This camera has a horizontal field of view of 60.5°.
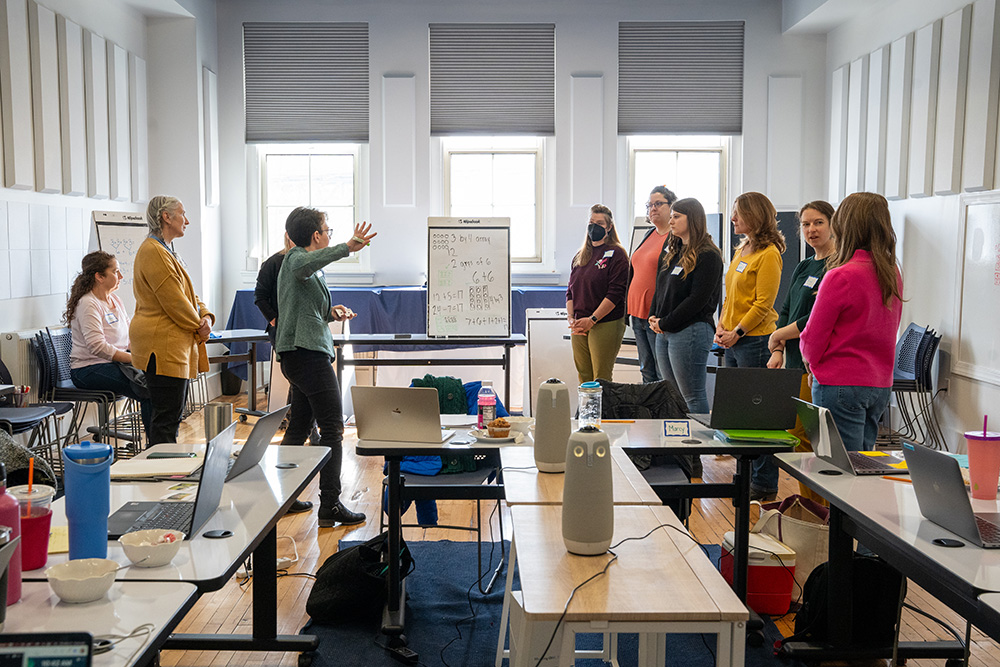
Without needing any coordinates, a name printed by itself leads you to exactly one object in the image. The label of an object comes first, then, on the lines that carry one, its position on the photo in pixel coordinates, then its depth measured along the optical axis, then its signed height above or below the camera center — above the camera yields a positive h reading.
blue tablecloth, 7.18 -0.39
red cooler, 3.04 -1.14
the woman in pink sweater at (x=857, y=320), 2.89 -0.20
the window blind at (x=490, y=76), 7.62 +1.64
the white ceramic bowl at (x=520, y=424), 2.93 -0.56
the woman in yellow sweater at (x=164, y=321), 3.81 -0.28
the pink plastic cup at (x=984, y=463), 2.01 -0.47
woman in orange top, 4.86 -0.08
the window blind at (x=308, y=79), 7.65 +1.61
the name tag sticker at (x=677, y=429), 2.94 -0.57
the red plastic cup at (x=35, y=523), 1.58 -0.49
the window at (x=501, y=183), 7.87 +0.71
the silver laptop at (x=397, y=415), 2.75 -0.50
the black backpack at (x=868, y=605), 2.71 -1.09
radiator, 4.90 -0.58
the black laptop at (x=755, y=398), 2.79 -0.45
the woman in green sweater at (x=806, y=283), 3.93 -0.10
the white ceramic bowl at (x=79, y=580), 1.46 -0.55
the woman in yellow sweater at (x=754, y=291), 4.06 -0.14
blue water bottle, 1.60 -0.45
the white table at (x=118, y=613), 1.32 -0.59
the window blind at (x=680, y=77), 7.64 +1.64
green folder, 2.80 -0.57
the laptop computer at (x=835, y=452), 2.41 -0.54
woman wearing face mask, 5.02 -0.18
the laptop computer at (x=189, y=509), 1.82 -0.58
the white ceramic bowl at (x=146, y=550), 1.62 -0.55
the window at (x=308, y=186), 7.89 +0.67
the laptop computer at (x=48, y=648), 1.02 -0.47
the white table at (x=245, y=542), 1.63 -0.59
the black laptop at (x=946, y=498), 1.77 -0.51
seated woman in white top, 4.94 -0.45
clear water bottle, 3.19 -0.57
